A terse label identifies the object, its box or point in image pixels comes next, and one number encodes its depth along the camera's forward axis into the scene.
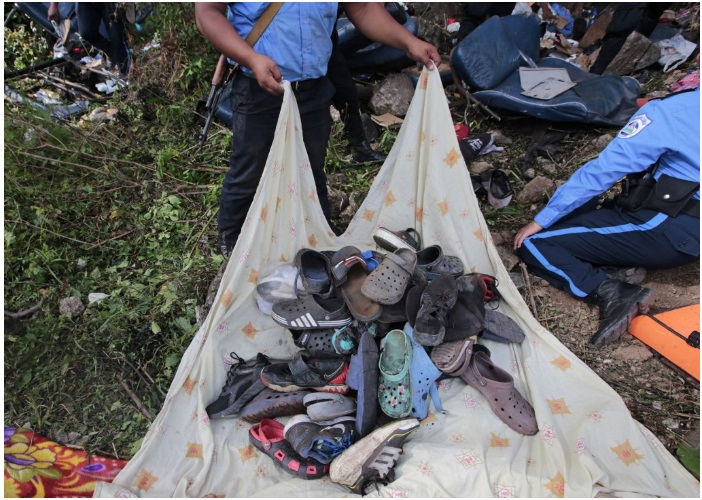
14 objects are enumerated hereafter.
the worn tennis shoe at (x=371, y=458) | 1.47
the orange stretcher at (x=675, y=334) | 1.88
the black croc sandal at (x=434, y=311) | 1.74
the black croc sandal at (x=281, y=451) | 1.51
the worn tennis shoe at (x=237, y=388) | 1.69
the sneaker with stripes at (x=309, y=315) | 1.87
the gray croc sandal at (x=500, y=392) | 1.62
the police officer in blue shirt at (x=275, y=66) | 1.68
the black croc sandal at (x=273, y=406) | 1.66
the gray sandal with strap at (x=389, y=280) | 1.83
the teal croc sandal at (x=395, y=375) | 1.63
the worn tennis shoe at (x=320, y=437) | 1.54
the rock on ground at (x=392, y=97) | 3.55
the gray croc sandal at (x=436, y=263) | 2.02
